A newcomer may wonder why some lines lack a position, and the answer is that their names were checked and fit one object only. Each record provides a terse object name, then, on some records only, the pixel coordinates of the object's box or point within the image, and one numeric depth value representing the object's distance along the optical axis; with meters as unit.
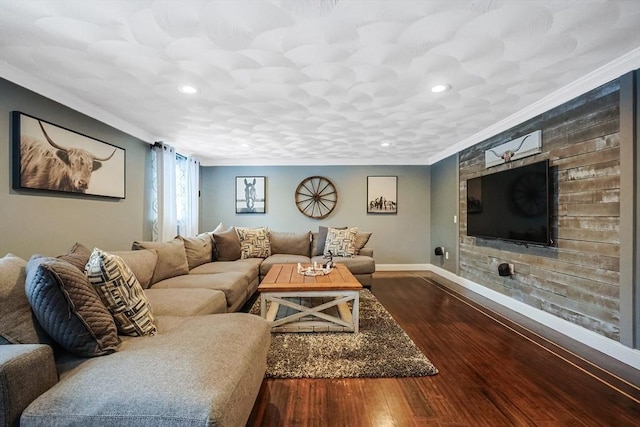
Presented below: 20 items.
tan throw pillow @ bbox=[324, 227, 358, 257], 4.23
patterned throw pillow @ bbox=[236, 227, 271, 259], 4.21
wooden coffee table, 2.41
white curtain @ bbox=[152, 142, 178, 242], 3.96
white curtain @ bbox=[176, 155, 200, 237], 4.62
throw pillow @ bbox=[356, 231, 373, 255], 4.49
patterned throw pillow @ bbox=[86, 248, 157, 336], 1.36
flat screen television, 2.68
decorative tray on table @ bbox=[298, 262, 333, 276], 2.86
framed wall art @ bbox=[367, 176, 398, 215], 5.49
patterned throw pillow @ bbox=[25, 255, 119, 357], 1.09
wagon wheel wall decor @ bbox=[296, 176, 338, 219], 5.49
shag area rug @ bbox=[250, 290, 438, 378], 1.88
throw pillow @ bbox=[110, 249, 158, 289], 2.20
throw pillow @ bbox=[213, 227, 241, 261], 3.88
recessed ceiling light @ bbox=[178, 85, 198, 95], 2.40
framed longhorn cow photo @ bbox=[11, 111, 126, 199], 2.17
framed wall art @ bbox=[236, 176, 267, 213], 5.49
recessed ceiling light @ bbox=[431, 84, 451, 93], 2.38
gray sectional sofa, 0.89
